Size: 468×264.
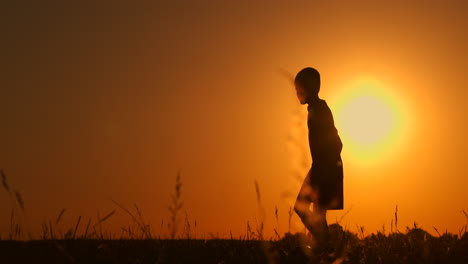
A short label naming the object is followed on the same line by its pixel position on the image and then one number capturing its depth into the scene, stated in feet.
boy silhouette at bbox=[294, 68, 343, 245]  22.24
